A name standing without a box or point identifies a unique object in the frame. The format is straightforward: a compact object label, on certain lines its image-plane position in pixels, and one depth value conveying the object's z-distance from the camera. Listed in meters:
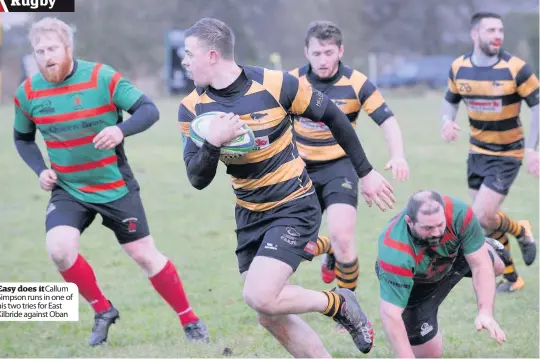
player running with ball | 10.48
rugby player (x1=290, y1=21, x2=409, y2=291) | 14.55
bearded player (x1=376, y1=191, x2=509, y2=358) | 10.78
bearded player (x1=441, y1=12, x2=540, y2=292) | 16.34
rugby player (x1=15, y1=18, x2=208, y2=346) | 12.73
